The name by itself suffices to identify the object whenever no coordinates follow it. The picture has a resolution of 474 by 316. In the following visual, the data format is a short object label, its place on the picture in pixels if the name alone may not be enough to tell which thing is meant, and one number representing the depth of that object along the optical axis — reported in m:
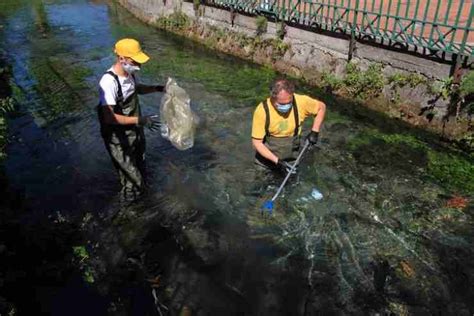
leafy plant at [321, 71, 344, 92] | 10.52
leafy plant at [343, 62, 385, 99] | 9.66
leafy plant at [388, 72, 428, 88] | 8.80
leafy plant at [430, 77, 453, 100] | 8.22
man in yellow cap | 5.26
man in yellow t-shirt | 5.44
